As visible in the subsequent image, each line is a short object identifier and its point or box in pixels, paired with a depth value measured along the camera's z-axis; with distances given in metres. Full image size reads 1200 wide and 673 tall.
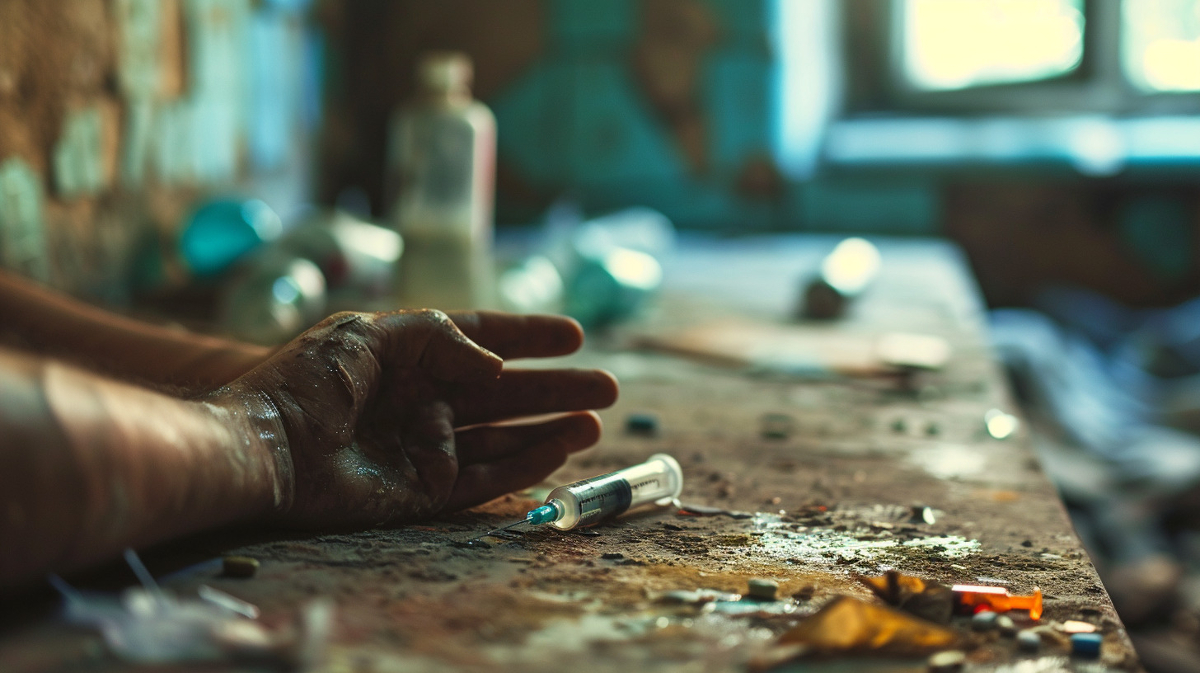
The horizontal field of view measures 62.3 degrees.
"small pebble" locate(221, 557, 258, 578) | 0.55
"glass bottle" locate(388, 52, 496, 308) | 1.31
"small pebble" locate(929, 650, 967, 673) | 0.48
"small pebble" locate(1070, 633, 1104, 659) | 0.50
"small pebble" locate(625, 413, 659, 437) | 0.98
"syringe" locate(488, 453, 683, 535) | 0.67
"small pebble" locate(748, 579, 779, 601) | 0.56
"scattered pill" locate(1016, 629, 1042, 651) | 0.50
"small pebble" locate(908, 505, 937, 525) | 0.73
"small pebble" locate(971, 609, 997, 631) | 0.53
